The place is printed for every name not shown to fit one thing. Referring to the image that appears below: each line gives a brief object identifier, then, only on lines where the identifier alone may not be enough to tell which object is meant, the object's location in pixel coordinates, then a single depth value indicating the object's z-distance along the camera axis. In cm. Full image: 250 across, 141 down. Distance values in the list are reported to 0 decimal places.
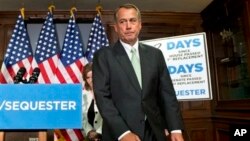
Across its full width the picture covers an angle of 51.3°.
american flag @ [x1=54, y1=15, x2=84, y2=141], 331
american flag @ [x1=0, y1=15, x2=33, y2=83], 324
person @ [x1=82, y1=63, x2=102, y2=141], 213
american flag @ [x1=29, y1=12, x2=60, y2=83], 328
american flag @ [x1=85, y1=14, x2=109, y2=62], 344
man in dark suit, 113
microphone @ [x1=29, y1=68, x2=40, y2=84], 168
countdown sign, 216
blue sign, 127
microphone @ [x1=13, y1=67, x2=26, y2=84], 174
